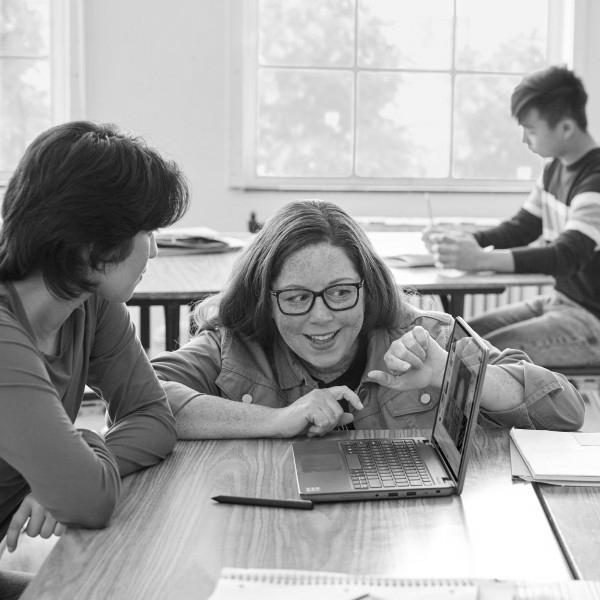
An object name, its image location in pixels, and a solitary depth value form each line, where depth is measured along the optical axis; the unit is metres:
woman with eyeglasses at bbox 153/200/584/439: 2.02
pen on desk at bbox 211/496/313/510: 1.73
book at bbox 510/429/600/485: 1.81
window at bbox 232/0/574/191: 5.08
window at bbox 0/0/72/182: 4.95
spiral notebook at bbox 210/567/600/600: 1.47
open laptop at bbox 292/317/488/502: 1.75
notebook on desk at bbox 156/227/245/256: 3.80
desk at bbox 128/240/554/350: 3.05
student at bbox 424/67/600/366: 3.46
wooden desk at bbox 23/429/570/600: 1.55
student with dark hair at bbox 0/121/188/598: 1.70
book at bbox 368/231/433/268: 3.60
